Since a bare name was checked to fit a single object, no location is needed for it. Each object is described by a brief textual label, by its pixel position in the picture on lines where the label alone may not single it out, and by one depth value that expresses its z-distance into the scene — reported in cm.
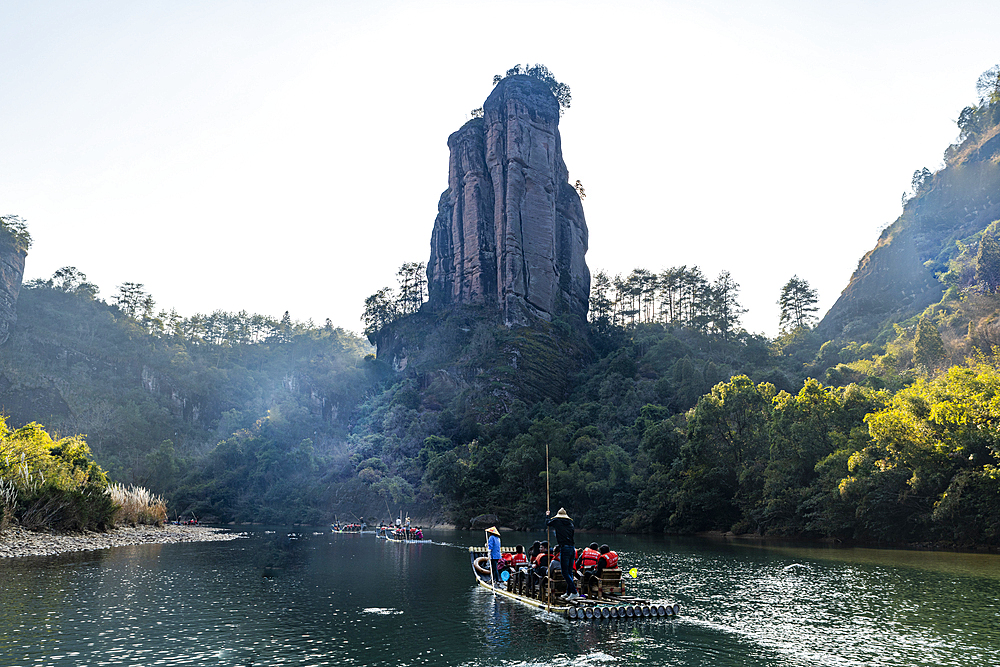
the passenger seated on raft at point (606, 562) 2222
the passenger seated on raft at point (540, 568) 2297
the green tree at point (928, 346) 6781
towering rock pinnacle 12850
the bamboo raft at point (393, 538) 6358
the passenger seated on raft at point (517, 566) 2467
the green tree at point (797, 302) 13488
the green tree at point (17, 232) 13962
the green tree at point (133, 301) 17250
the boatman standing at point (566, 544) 2161
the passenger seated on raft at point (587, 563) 2216
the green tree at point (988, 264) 7775
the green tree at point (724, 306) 13150
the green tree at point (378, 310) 15500
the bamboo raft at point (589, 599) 1973
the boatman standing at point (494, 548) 2777
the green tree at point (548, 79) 14275
